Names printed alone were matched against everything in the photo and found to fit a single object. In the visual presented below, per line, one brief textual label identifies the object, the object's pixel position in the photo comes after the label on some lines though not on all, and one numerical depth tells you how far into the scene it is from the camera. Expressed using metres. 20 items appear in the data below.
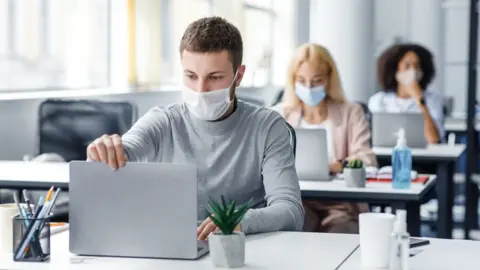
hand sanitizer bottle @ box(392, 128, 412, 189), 3.35
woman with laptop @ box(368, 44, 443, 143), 6.14
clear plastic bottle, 1.84
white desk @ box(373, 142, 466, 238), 4.83
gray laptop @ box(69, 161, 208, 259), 1.90
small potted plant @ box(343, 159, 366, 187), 3.37
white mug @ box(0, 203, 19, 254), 2.06
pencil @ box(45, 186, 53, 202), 2.03
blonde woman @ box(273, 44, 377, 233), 4.07
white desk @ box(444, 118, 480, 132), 7.42
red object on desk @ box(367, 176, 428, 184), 3.55
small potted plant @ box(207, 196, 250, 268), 1.88
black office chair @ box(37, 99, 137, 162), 4.36
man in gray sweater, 2.46
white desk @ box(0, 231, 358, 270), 1.90
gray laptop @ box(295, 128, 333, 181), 3.51
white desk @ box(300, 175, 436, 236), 3.26
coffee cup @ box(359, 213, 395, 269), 1.87
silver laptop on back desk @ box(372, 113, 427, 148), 4.91
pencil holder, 1.96
